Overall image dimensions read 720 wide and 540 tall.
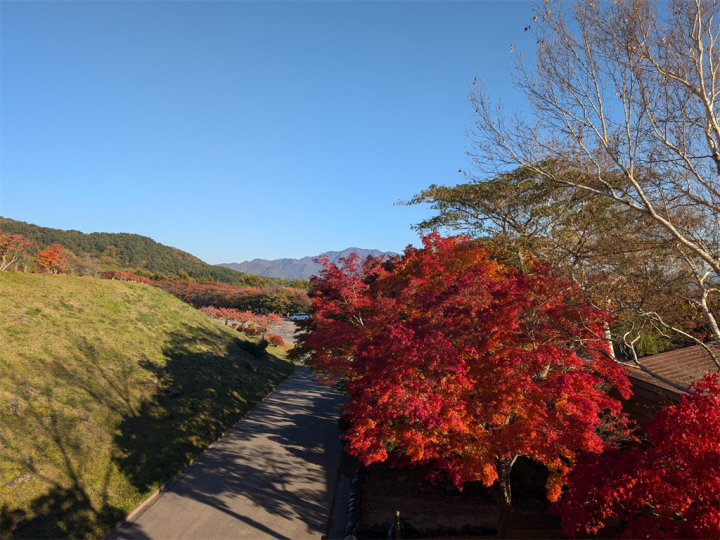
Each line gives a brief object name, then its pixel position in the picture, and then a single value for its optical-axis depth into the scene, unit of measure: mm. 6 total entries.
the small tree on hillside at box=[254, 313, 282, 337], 43375
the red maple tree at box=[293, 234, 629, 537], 8500
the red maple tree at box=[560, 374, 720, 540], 4863
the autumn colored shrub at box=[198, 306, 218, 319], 49756
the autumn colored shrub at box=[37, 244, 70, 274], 37906
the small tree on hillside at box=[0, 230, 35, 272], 29475
